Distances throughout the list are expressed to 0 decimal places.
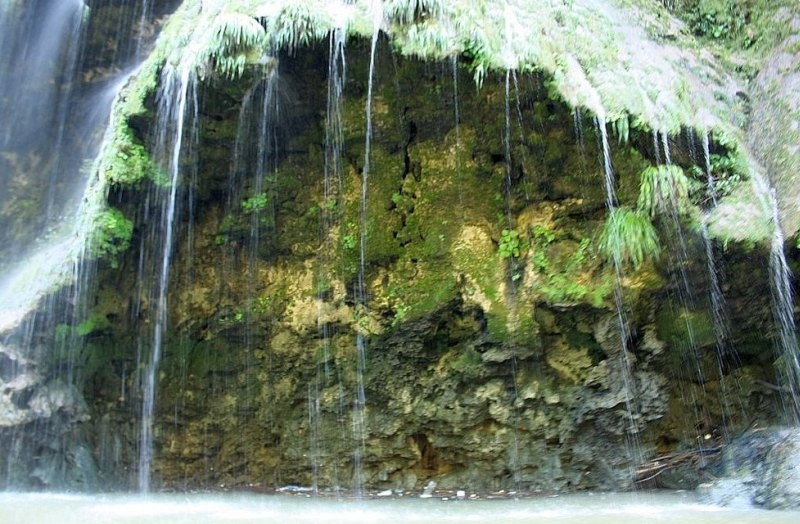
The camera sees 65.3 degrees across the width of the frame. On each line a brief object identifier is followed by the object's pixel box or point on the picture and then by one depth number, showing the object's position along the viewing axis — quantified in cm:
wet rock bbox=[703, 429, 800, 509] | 541
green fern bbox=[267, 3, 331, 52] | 646
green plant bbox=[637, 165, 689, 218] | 636
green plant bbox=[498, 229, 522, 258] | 681
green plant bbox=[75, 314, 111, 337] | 730
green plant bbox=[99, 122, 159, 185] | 711
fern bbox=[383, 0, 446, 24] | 642
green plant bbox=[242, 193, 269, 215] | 743
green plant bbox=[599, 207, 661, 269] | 629
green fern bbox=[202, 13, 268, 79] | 649
